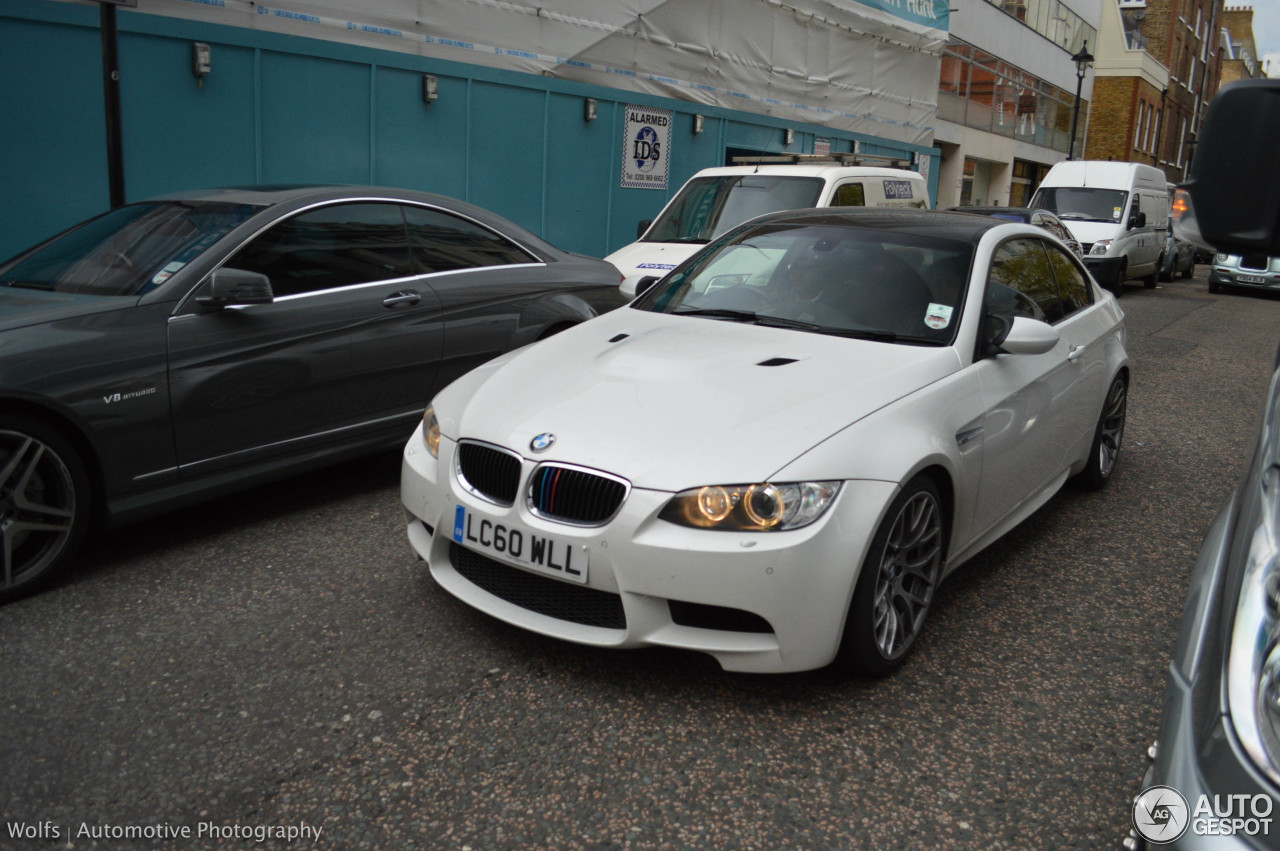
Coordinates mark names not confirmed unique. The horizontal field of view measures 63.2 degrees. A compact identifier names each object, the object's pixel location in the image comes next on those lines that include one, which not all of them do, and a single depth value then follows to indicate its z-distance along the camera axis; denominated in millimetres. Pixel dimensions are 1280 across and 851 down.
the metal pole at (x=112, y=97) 6566
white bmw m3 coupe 2969
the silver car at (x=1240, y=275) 21344
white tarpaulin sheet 11023
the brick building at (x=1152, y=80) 45469
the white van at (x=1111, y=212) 18141
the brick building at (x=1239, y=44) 76438
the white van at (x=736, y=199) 9594
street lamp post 28152
